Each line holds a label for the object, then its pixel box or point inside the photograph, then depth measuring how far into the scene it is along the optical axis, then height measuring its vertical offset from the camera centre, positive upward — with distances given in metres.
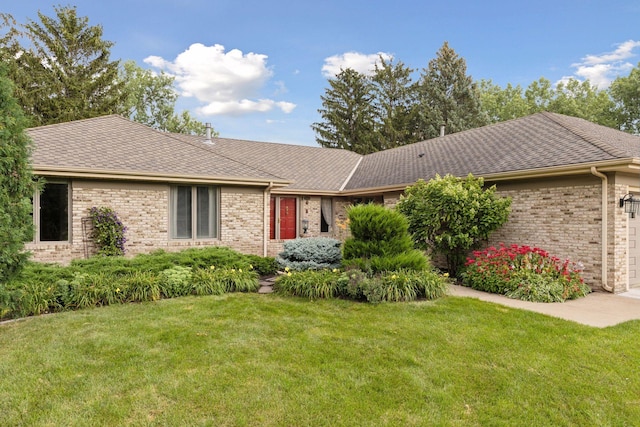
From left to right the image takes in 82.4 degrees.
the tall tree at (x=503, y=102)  33.56 +10.66
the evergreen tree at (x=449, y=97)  28.80 +9.22
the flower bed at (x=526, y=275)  7.19 -1.35
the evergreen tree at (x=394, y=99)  30.45 +9.74
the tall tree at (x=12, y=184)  4.75 +0.38
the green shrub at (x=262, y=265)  9.20 -1.36
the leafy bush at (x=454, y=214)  9.04 -0.05
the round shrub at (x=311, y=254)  8.41 -1.00
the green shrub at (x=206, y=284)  7.27 -1.45
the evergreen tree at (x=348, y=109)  31.06 +8.85
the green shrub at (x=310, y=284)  7.07 -1.44
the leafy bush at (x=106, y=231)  8.76 -0.47
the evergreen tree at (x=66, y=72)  22.09 +8.97
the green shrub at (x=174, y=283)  7.05 -1.40
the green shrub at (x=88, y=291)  6.22 -1.38
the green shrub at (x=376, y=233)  7.76 -0.46
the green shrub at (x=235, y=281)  7.59 -1.45
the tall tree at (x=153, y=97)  32.09 +10.28
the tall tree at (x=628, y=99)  26.64 +8.50
